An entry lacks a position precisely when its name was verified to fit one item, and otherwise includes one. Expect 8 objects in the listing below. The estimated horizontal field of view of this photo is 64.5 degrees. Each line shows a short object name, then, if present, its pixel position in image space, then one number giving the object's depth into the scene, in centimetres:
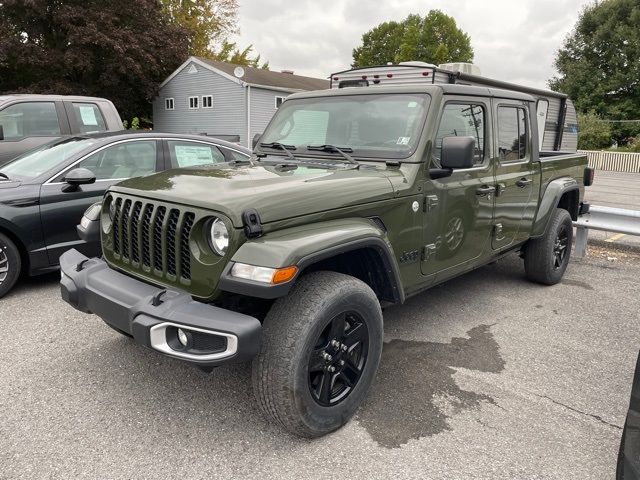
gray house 2495
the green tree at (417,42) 4881
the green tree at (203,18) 3756
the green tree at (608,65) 3462
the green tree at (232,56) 4197
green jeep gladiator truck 239
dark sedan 452
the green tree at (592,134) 3086
